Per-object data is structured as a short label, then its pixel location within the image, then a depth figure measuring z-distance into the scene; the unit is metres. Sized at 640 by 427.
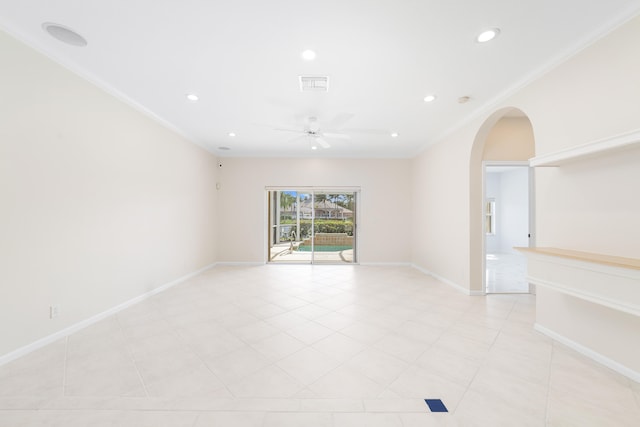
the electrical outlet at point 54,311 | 2.34
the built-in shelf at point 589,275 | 1.61
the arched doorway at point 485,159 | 3.72
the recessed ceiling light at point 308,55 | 2.21
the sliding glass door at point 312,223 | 6.36
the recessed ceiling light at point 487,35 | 1.96
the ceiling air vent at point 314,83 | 2.60
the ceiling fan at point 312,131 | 3.77
